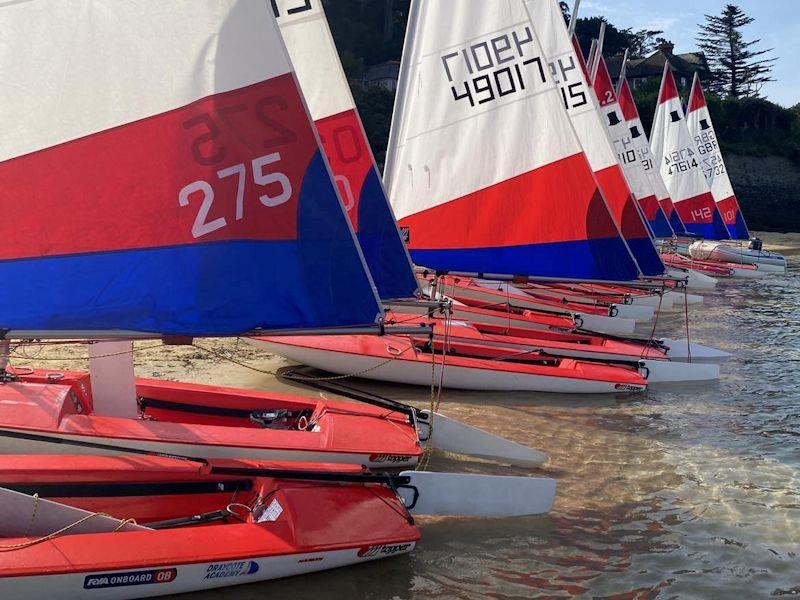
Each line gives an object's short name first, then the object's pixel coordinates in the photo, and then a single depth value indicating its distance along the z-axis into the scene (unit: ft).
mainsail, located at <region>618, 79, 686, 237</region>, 65.05
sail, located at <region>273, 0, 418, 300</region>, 23.00
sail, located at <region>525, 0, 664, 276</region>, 35.53
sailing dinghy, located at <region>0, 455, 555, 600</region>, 13.44
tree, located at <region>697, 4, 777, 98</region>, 218.59
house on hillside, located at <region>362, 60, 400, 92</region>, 151.23
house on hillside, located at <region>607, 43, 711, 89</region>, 195.62
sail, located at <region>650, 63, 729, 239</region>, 84.94
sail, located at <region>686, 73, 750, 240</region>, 91.66
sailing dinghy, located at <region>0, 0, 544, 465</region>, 14.76
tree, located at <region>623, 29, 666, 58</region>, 255.50
